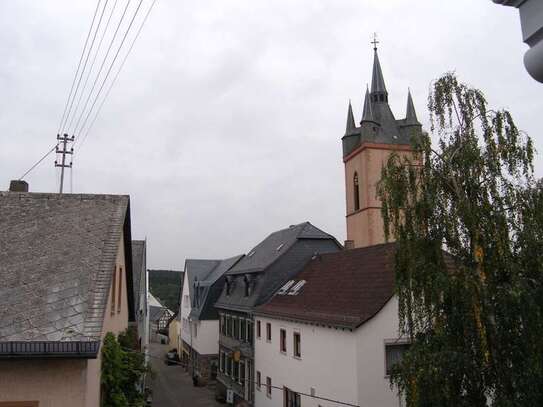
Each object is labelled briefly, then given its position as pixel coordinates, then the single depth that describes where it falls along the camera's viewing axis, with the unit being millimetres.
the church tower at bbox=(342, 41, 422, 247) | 43250
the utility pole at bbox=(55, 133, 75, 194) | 25406
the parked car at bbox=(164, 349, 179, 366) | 50534
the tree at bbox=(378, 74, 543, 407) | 8766
